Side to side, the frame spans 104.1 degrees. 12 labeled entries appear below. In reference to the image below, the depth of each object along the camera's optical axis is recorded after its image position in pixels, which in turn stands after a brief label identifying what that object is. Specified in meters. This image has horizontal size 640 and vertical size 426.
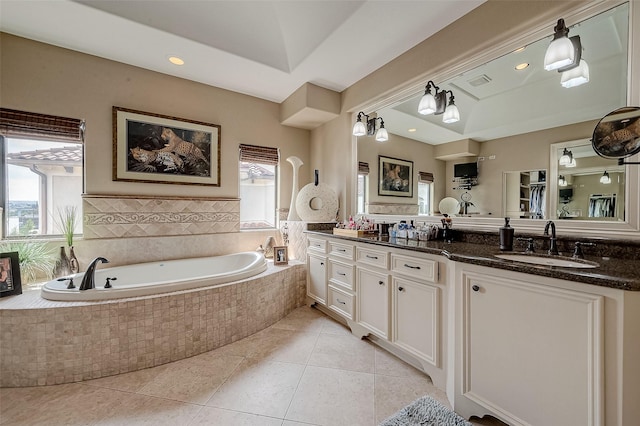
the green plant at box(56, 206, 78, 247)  2.38
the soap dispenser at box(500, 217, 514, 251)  1.58
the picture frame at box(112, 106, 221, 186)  2.65
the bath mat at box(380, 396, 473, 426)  1.31
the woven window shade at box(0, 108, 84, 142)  2.20
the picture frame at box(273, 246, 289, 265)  2.94
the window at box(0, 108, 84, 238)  2.26
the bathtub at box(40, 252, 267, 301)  1.76
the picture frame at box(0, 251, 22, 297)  1.82
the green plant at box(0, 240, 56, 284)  2.09
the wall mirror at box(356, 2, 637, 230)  1.41
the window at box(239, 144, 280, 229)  3.47
